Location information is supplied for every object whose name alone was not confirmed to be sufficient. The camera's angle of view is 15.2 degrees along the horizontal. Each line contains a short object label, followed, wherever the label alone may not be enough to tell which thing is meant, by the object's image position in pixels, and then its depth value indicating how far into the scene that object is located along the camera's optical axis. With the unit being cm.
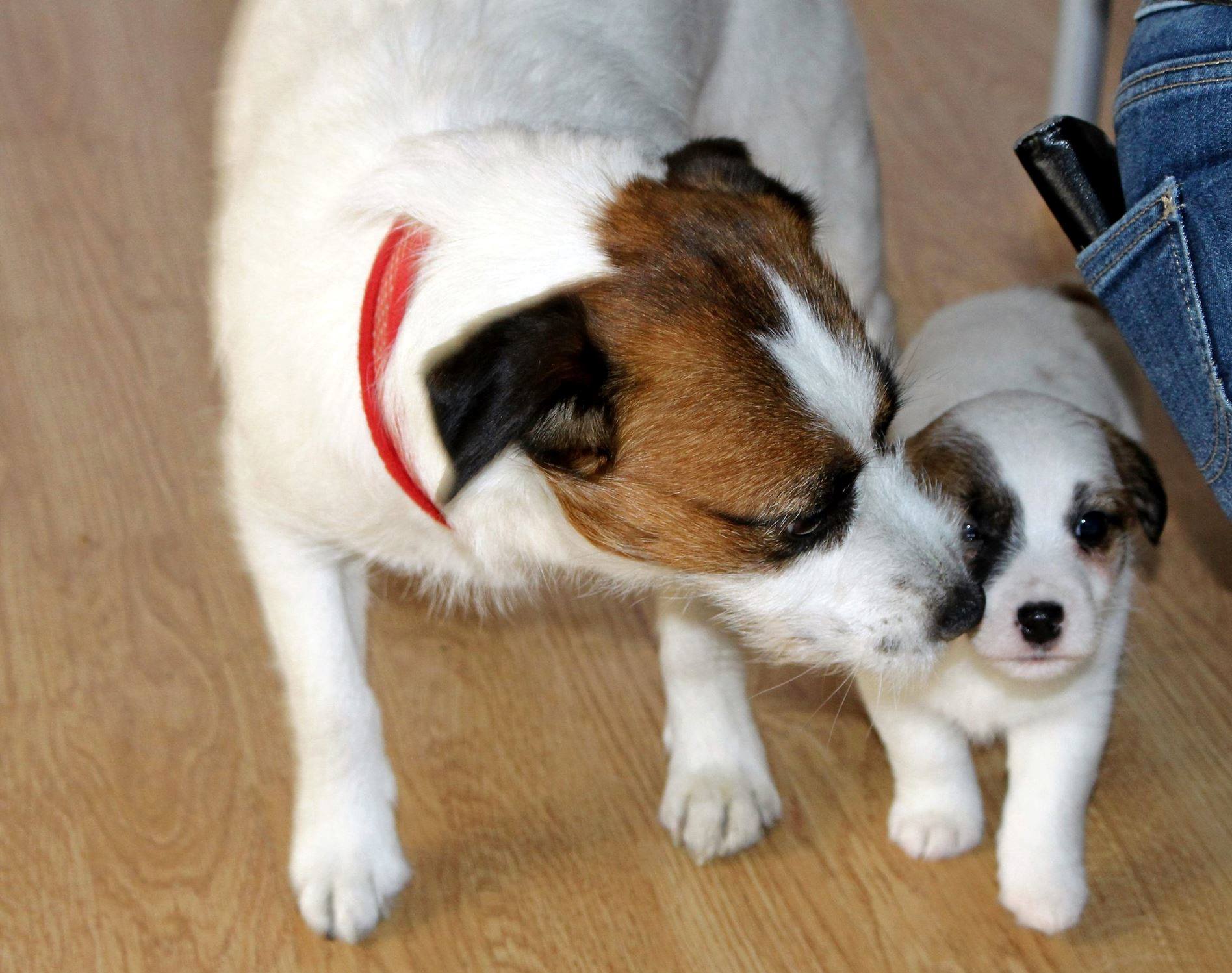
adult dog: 162
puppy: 172
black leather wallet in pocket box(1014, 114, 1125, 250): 174
